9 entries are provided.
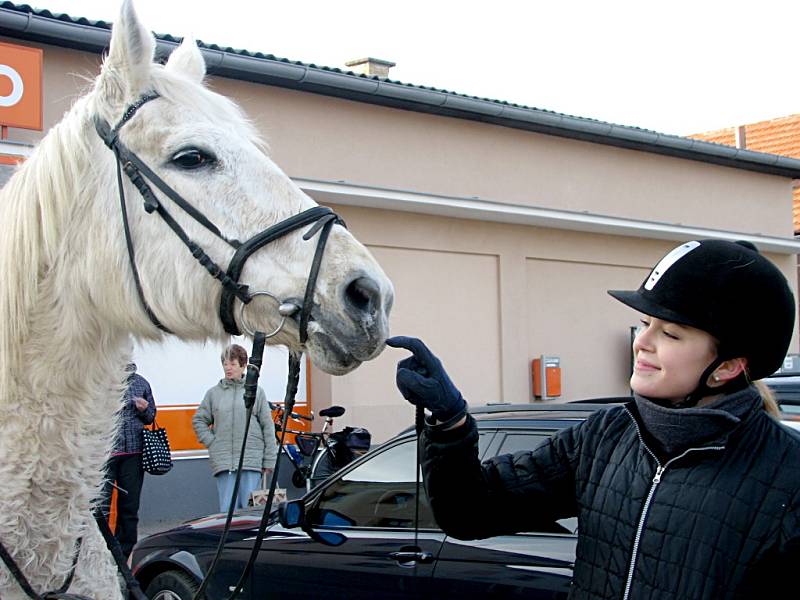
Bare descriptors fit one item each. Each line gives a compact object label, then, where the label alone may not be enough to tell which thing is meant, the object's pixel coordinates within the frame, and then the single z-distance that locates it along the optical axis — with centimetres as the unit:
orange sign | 888
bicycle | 1012
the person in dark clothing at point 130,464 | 774
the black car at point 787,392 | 559
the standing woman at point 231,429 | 834
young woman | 206
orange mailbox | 1384
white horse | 250
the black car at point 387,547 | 436
